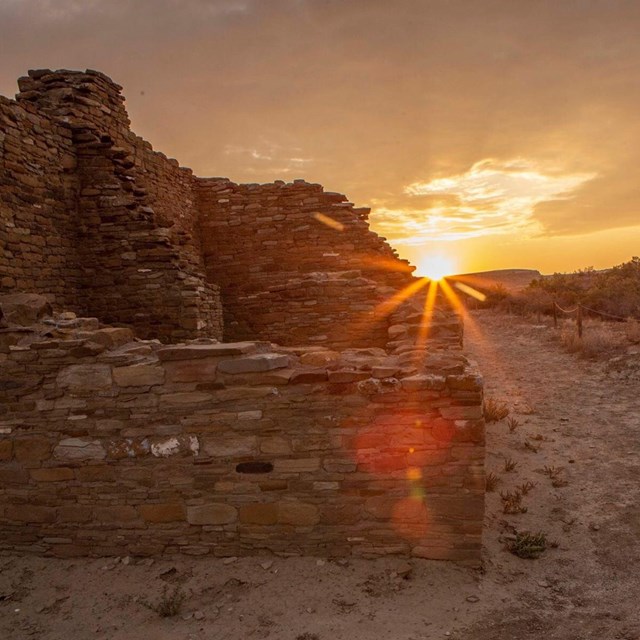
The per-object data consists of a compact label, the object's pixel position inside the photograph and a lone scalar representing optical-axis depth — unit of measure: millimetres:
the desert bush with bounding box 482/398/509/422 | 8047
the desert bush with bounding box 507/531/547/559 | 4430
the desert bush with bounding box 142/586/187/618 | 3697
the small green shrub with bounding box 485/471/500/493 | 5691
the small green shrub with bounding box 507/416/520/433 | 7723
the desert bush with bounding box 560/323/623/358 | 12172
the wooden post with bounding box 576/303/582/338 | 13628
